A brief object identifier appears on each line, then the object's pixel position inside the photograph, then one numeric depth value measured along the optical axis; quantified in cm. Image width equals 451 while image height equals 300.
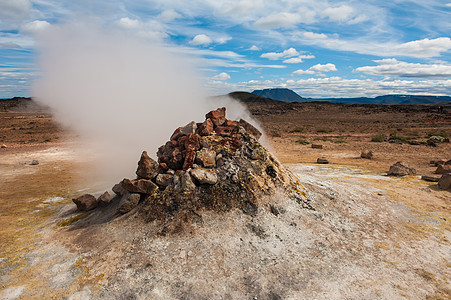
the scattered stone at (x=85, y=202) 535
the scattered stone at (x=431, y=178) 727
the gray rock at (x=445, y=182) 667
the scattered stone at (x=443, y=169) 812
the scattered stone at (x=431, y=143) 1442
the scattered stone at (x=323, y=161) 1028
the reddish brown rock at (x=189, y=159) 474
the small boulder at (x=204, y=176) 450
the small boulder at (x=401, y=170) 791
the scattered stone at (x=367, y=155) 1161
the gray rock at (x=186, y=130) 565
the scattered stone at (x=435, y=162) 976
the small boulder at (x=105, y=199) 530
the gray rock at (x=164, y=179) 464
